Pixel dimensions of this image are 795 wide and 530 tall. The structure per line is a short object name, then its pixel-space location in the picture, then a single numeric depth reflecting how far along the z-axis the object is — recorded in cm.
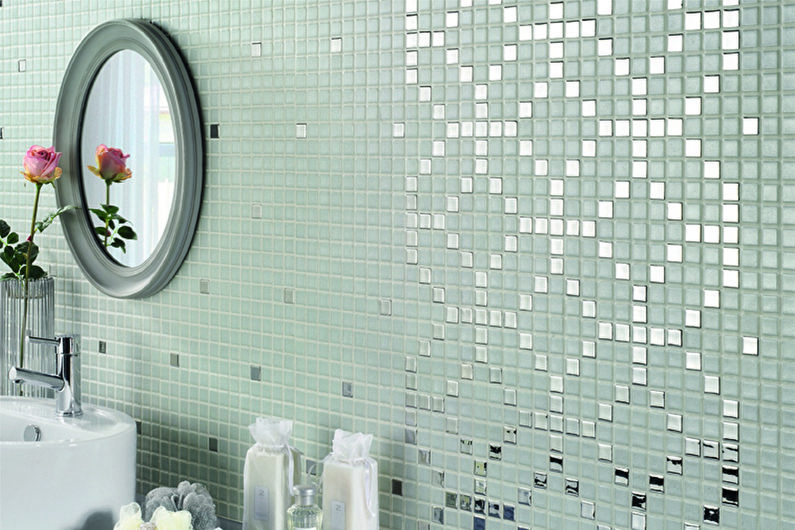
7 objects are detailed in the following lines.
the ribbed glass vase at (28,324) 247
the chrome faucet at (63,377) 233
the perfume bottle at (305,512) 209
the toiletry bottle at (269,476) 214
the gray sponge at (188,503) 219
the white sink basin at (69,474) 217
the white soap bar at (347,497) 207
